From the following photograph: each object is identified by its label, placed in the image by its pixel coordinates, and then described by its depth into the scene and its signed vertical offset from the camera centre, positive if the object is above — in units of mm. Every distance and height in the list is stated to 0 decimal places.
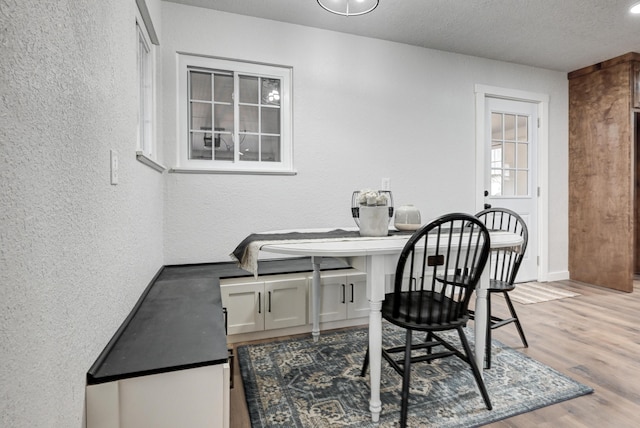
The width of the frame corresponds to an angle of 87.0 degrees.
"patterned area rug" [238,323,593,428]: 1539 -920
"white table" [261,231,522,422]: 1474 -222
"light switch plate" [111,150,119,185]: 1286 +178
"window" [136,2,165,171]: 2133 +841
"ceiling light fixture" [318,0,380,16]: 2391 +1525
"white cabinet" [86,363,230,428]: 1073 -623
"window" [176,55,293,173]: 2781 +836
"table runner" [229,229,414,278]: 1676 -140
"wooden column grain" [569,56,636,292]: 3621 +433
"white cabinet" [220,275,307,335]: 2361 -640
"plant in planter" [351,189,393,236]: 1844 +5
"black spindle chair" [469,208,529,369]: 1982 -461
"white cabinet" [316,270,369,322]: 2553 -637
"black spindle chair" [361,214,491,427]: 1442 -435
